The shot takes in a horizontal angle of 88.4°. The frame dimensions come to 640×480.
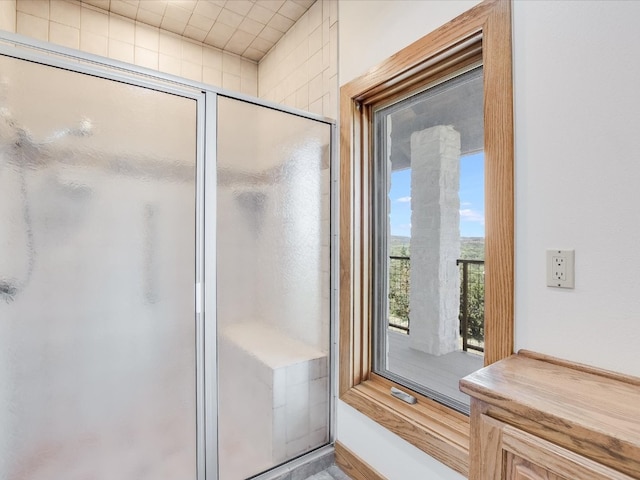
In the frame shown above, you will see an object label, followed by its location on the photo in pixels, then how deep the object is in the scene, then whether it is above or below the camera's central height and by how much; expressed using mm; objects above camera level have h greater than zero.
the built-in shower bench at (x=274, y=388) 1434 -680
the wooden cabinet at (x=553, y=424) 580 -349
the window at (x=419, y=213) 1081 +138
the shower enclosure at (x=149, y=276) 1059 -130
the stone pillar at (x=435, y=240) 1428 +15
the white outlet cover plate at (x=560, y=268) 932 -72
